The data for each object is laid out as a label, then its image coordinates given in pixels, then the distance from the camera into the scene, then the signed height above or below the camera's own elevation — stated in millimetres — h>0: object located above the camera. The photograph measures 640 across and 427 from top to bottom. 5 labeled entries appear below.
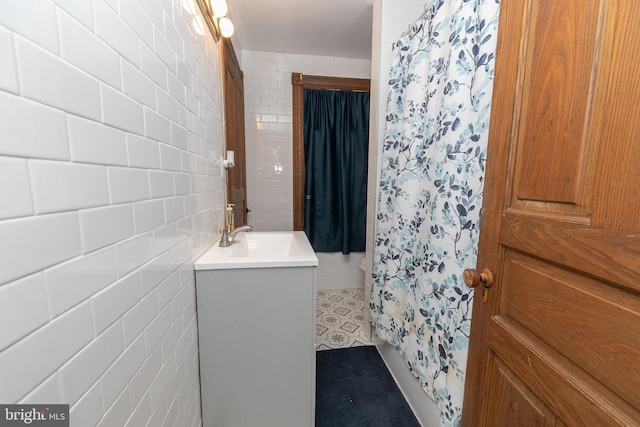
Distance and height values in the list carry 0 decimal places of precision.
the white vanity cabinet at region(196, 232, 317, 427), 1110 -734
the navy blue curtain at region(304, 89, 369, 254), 2652 +128
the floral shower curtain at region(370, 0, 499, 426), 936 -16
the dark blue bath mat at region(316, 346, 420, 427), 1324 -1221
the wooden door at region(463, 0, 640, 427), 400 -69
